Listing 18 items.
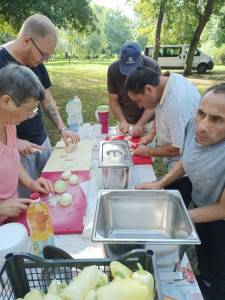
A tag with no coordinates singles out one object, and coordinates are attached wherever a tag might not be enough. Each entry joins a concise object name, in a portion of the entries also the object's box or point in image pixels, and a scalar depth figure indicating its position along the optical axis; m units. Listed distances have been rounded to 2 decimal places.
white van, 15.57
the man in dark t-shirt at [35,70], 1.80
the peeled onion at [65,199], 1.46
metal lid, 1.53
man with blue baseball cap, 2.54
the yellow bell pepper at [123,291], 0.62
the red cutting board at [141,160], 2.06
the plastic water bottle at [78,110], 2.75
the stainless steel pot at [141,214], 1.24
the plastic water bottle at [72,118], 2.64
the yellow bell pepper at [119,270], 0.73
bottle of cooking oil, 1.03
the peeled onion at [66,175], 1.78
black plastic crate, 0.77
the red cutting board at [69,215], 1.29
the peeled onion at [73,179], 1.70
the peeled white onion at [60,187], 1.59
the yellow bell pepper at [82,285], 0.65
